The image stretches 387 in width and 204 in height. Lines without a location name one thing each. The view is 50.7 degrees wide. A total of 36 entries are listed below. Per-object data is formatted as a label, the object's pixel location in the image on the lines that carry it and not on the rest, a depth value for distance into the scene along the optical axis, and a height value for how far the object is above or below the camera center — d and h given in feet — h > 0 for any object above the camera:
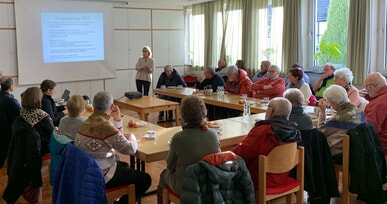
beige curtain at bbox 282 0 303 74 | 25.80 +1.48
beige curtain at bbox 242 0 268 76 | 28.78 +1.89
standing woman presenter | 28.40 -0.81
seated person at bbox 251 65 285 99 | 19.56 -1.33
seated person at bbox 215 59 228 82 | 29.54 -0.59
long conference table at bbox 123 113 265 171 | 10.28 -2.21
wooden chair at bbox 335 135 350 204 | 10.98 -3.11
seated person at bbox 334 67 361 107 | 15.42 -0.85
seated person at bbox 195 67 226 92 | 23.00 -1.13
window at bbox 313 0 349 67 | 23.63 +1.67
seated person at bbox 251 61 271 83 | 24.61 -0.75
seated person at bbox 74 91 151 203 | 9.44 -1.99
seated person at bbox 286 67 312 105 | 18.39 -0.84
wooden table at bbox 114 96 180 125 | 18.82 -2.17
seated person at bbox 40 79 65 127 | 14.83 -1.52
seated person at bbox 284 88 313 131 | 10.99 -1.46
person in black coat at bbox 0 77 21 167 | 14.90 -1.79
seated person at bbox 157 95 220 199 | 8.75 -1.75
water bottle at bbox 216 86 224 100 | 20.84 -1.64
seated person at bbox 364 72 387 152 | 12.44 -1.56
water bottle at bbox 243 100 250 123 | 14.08 -1.89
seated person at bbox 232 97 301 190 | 9.35 -1.81
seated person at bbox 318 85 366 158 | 11.32 -1.68
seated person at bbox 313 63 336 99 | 20.16 -1.07
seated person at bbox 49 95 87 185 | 10.70 -1.76
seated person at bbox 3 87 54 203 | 11.87 -2.57
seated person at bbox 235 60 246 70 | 28.37 -0.36
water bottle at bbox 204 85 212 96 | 20.92 -1.63
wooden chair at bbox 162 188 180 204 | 9.57 -3.25
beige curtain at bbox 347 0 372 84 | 21.68 +1.07
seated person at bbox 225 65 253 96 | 21.03 -1.17
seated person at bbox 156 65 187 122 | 25.88 -1.25
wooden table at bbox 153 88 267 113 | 17.01 -1.91
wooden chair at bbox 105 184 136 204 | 9.84 -3.23
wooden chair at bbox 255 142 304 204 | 9.27 -2.50
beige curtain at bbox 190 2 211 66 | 35.09 +2.25
